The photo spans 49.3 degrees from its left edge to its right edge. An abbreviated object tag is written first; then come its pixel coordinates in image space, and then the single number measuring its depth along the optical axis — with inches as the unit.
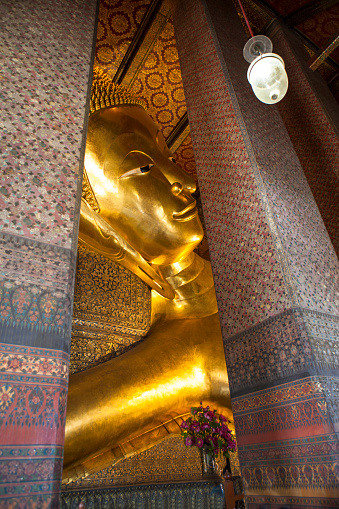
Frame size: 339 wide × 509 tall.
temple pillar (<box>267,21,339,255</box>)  111.9
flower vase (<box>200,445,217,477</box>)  112.0
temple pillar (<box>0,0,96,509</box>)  35.2
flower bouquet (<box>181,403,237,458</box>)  104.5
